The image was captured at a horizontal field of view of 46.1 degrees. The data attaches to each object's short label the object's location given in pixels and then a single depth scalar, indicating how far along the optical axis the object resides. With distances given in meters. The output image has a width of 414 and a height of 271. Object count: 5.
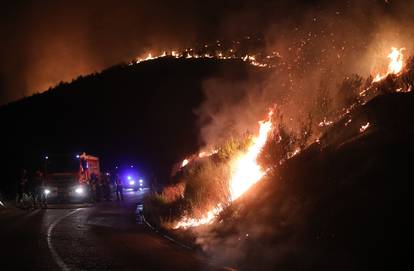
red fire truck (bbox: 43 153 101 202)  28.89
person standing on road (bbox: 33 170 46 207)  24.77
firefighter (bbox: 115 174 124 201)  31.00
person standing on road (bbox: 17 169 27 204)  26.30
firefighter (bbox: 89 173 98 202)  29.94
